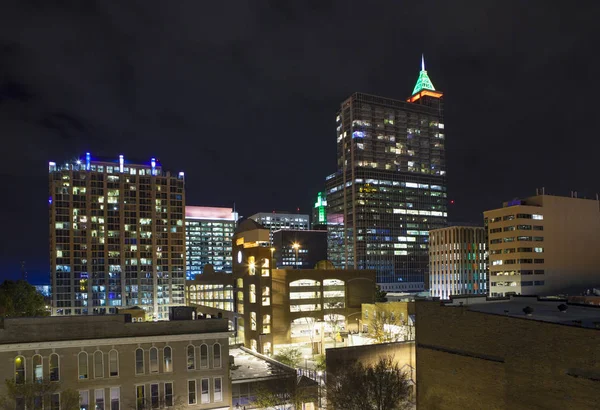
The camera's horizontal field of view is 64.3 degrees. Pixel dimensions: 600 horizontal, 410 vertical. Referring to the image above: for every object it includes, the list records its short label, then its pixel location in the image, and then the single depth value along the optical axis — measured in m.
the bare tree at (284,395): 46.44
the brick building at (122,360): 39.53
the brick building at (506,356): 28.33
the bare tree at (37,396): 37.22
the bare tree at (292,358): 75.29
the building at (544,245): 130.75
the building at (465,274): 197.12
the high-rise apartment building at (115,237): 166.75
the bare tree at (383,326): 85.36
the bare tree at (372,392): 40.16
